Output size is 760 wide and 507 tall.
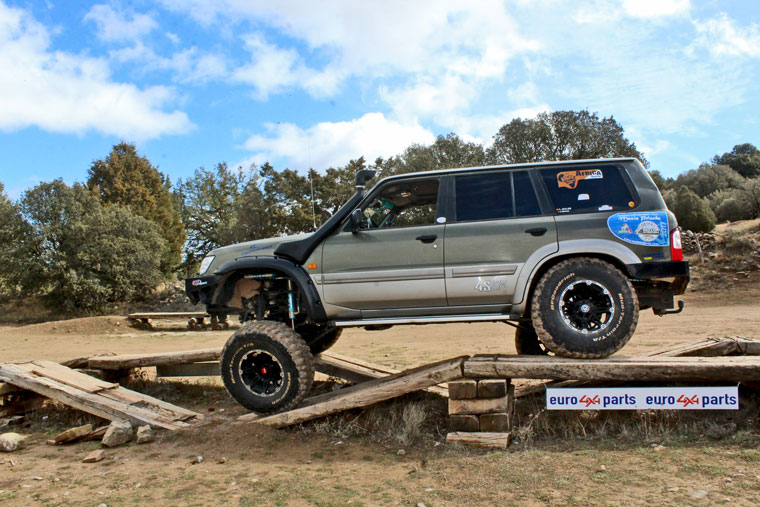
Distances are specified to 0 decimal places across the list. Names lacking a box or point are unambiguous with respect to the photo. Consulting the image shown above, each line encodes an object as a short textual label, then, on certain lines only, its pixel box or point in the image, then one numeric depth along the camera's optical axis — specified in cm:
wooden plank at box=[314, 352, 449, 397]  707
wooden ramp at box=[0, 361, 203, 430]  619
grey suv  514
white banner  482
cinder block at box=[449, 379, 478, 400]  517
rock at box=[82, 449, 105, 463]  519
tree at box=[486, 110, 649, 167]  3356
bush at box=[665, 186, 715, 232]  2808
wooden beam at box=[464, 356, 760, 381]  475
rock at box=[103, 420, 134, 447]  564
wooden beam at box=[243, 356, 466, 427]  527
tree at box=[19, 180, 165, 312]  2769
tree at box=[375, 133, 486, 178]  3459
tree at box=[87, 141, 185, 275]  4169
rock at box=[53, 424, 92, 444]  586
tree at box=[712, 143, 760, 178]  5138
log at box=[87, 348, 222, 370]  747
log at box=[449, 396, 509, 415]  511
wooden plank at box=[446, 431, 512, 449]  486
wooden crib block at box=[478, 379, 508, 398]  511
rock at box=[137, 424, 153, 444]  572
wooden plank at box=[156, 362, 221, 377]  773
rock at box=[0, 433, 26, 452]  568
